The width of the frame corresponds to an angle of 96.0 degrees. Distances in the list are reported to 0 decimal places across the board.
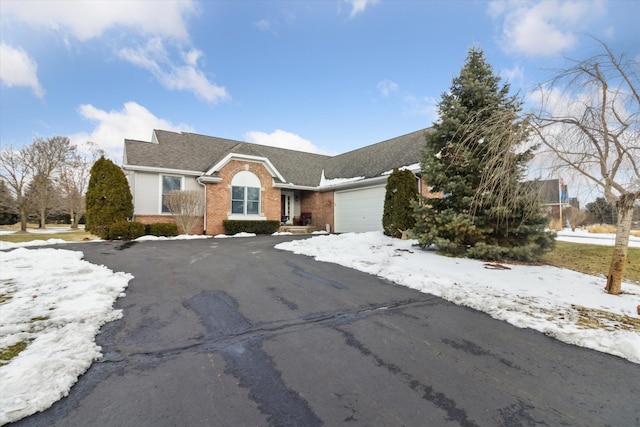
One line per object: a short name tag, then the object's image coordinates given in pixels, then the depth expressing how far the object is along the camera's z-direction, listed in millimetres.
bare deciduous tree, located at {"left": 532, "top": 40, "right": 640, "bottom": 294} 4887
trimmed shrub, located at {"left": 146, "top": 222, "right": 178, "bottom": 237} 13891
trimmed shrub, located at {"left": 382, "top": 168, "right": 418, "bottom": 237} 11625
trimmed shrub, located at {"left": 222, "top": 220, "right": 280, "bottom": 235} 15873
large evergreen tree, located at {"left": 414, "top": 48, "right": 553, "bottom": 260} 7328
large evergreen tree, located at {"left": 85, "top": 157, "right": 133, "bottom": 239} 13055
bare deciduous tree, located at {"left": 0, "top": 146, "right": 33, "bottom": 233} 24016
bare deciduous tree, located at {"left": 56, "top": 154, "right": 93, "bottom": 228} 28609
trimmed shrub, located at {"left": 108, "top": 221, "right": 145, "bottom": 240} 12766
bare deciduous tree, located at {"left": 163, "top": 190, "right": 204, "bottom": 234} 14305
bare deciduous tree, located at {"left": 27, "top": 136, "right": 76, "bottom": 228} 24594
